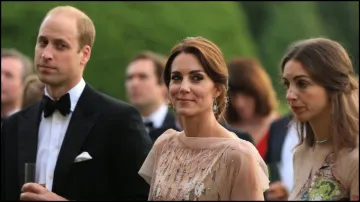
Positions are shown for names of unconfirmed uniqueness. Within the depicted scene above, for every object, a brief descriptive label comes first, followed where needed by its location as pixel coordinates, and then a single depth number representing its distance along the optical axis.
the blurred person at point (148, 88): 19.06
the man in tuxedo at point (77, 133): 11.75
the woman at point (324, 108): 9.68
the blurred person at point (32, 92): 15.67
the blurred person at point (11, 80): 18.61
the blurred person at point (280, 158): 15.37
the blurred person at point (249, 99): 16.94
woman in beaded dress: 9.36
